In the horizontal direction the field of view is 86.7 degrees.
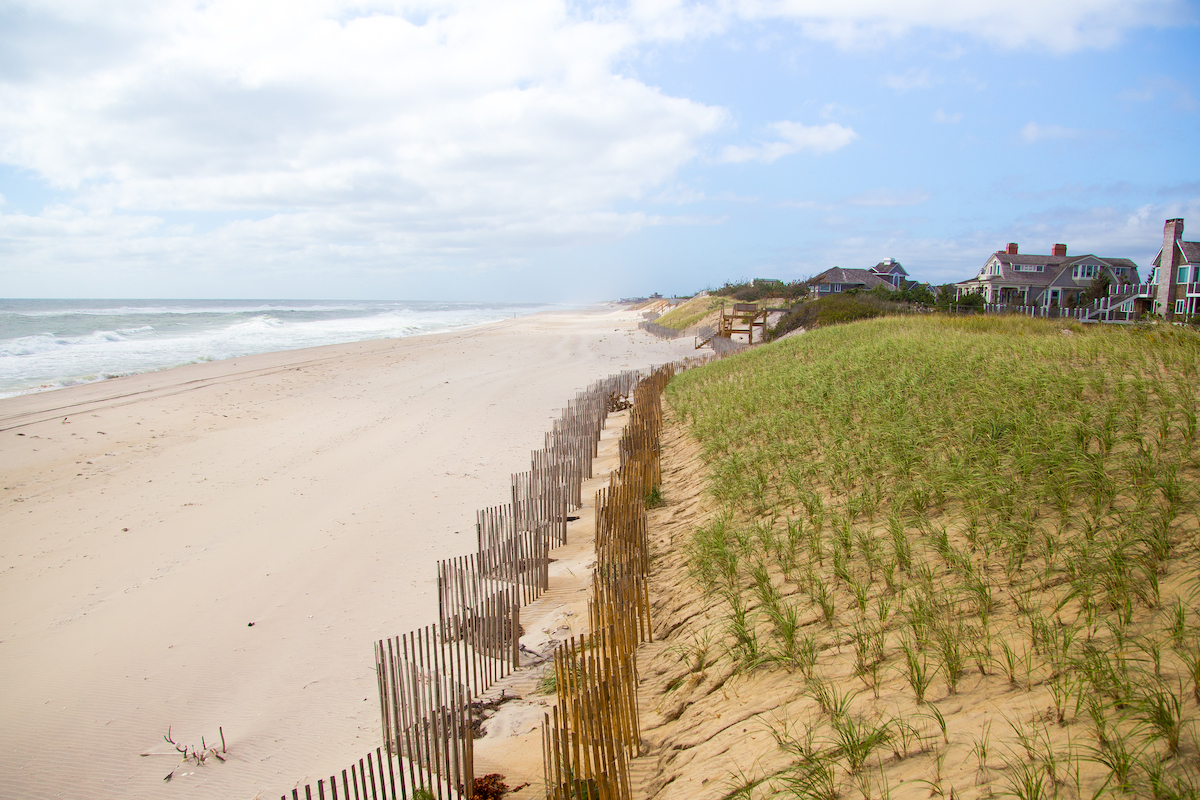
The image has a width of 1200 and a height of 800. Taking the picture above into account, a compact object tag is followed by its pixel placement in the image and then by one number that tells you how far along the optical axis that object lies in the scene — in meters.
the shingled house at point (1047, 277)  45.53
